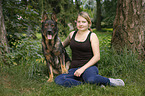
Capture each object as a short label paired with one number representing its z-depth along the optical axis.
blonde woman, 2.69
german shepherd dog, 2.83
